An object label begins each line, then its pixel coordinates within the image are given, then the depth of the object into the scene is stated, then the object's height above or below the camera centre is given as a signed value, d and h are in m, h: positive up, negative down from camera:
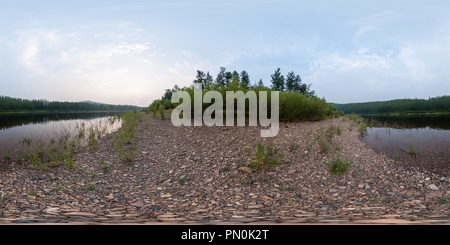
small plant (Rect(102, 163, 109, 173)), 5.85 -1.40
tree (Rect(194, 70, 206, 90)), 39.47 +8.01
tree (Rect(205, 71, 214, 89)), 39.41 +7.87
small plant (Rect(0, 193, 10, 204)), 3.48 -1.36
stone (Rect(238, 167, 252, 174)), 5.36 -1.33
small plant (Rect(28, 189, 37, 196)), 4.05 -1.44
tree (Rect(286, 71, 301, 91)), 41.97 +7.30
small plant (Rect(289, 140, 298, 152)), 6.80 -0.92
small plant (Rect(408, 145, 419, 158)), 7.11 -1.20
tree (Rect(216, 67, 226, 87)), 39.29 +8.27
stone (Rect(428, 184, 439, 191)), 4.69 -1.58
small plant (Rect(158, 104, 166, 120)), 17.07 +0.41
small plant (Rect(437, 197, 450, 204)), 3.67 -1.48
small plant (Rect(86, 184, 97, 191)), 4.61 -1.52
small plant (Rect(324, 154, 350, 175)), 5.34 -1.27
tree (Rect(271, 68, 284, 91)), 39.12 +7.15
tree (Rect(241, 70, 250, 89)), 40.59 +8.27
